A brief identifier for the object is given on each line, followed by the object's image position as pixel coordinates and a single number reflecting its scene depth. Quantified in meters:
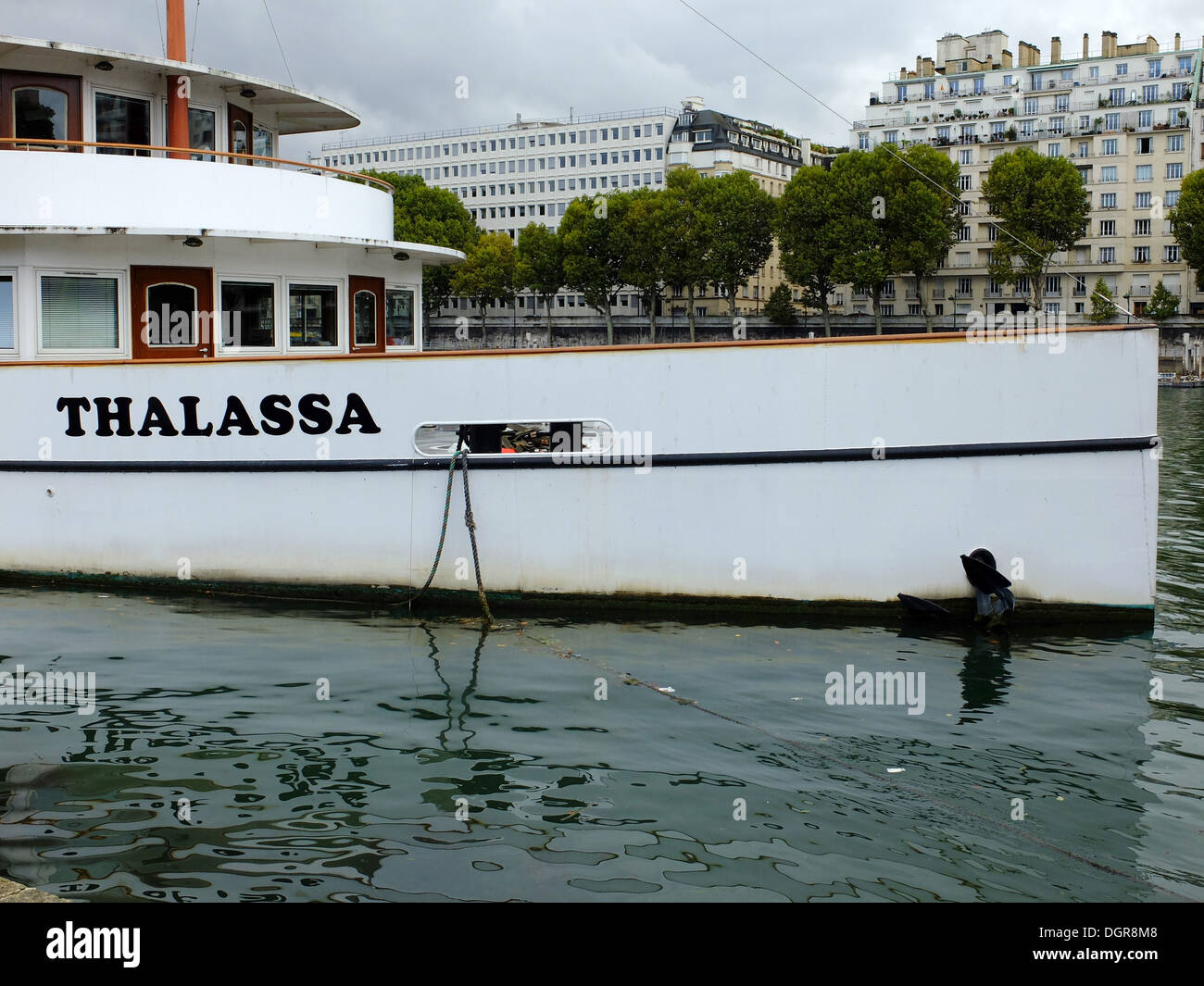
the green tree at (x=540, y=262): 78.69
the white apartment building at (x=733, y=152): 102.88
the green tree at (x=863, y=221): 66.12
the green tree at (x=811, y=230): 67.31
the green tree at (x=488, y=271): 84.50
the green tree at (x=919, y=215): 65.44
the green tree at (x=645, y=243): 73.94
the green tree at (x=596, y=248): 75.94
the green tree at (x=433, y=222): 79.88
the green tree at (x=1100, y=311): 56.64
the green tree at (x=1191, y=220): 66.56
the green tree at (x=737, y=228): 73.38
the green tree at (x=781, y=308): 77.44
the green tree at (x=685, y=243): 73.62
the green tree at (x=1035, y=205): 66.64
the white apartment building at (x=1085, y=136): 80.12
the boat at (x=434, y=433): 8.70
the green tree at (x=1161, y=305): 73.19
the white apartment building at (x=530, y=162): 107.25
